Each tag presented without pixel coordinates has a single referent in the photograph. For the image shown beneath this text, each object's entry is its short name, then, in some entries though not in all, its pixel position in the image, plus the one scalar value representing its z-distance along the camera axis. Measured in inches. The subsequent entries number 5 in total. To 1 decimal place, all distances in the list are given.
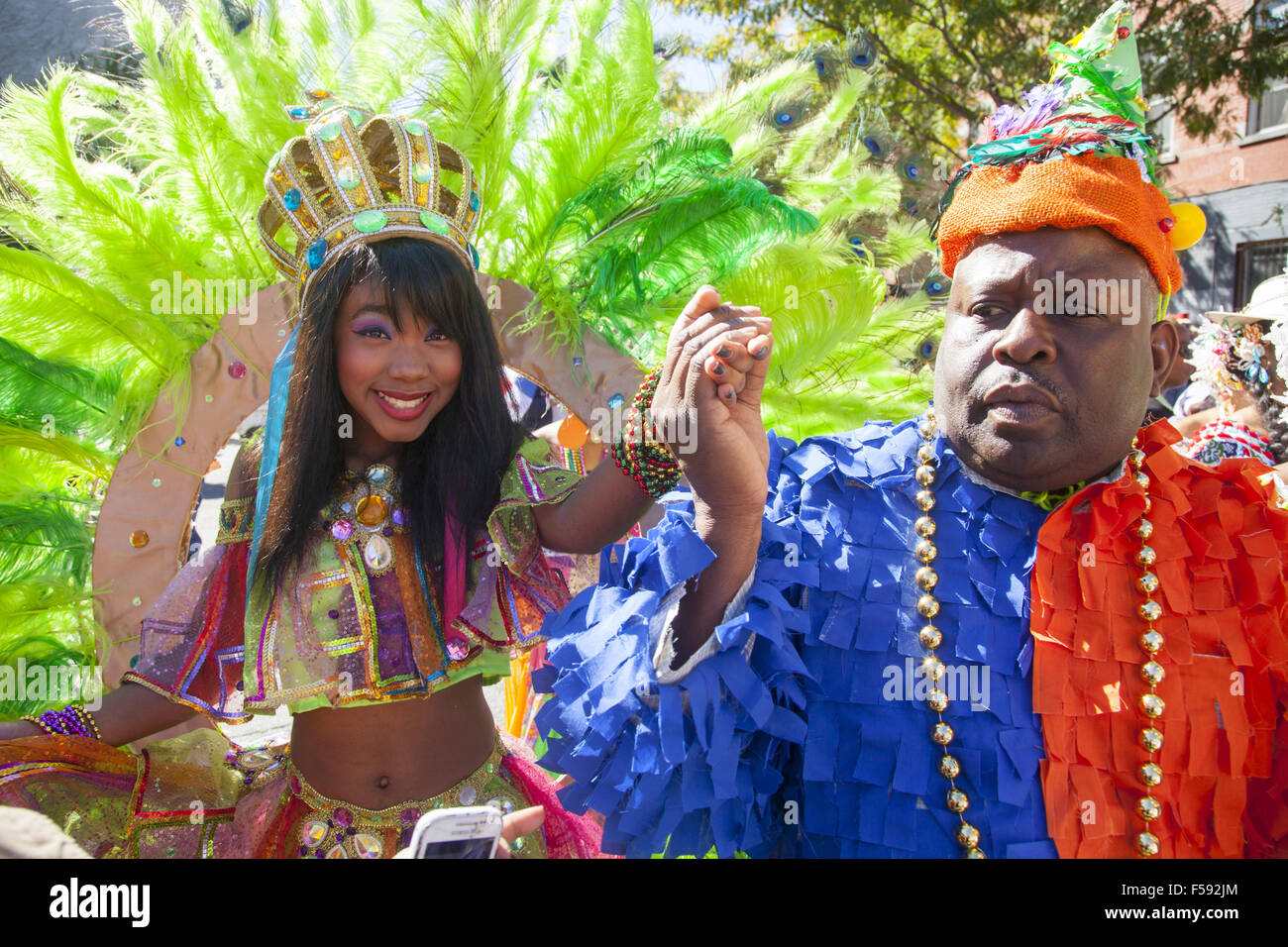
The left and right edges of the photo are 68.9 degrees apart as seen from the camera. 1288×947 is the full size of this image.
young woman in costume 71.9
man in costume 52.9
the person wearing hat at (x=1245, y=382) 129.3
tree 309.1
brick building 436.8
